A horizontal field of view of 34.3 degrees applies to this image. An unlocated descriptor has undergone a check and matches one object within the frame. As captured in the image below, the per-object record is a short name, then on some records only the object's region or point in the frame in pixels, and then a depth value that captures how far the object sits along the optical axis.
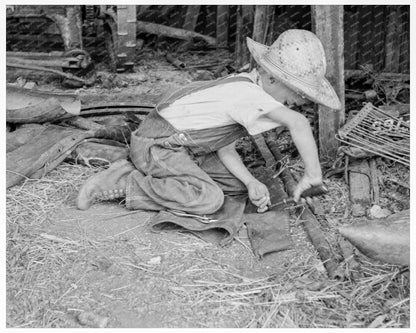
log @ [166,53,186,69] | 7.13
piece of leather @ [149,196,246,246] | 3.74
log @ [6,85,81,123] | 4.78
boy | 3.70
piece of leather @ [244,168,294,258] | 3.64
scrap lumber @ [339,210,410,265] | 3.22
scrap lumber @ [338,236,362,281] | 3.36
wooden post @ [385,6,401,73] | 6.26
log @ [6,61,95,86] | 6.41
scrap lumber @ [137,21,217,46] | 7.50
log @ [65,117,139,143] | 4.73
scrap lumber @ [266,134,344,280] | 3.38
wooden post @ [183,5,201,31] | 7.87
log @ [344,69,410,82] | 5.82
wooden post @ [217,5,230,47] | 7.67
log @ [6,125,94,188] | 4.31
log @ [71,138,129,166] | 4.52
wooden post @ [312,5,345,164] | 4.29
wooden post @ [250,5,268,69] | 5.82
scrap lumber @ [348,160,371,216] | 4.06
